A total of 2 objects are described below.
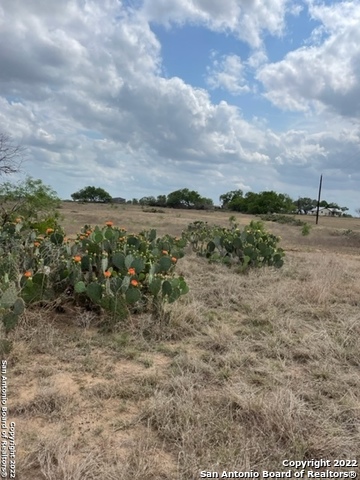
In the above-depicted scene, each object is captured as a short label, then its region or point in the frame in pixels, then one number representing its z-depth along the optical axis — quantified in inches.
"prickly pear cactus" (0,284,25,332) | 140.8
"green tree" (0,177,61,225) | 453.1
